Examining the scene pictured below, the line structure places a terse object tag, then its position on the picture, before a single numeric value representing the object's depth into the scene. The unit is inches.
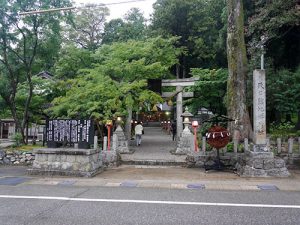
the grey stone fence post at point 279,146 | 553.8
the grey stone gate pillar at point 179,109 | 813.6
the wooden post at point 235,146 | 530.0
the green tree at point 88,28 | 1567.4
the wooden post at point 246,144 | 492.2
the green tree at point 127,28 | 1349.7
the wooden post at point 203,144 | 554.3
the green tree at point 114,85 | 629.6
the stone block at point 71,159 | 458.0
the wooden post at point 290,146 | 545.3
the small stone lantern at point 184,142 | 701.9
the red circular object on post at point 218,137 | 480.1
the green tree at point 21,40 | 633.4
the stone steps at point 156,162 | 575.4
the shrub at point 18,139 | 708.2
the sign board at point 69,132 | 470.3
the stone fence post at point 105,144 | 579.5
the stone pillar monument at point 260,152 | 435.8
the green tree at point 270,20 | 559.5
